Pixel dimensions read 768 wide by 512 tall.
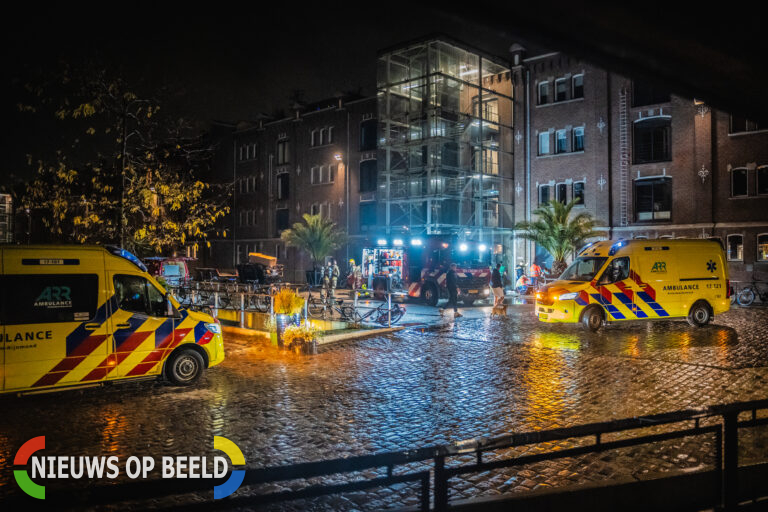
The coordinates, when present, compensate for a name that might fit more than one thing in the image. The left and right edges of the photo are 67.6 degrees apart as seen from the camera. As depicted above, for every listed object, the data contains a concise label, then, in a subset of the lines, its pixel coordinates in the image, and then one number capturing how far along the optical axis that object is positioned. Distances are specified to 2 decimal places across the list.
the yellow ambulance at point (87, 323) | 7.84
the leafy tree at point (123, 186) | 12.30
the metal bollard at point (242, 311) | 17.17
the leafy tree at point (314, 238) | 40.22
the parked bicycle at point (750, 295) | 23.66
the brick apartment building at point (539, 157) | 28.33
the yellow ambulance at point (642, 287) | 15.70
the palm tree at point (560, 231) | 29.72
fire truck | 23.83
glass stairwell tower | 34.06
